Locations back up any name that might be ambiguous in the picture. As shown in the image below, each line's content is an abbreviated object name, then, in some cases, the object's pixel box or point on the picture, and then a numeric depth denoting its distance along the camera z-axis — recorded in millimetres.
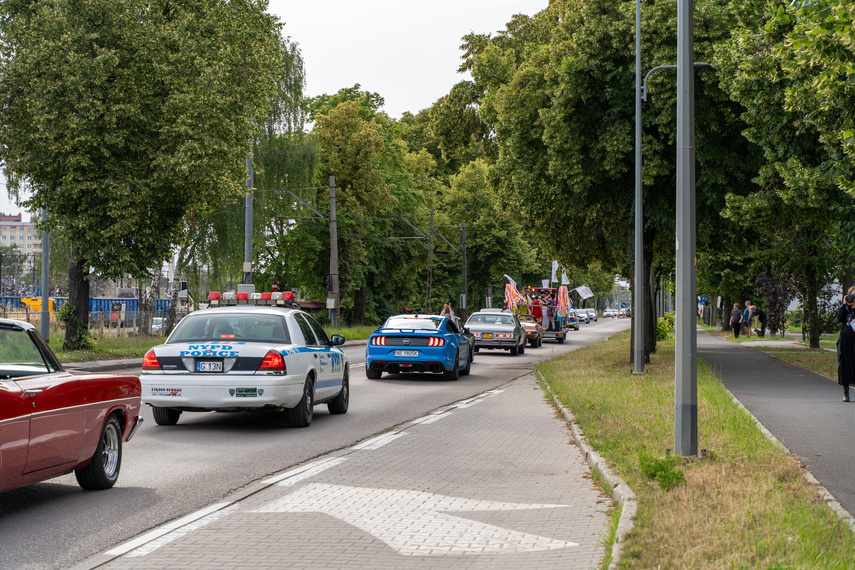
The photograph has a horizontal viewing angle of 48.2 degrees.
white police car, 11539
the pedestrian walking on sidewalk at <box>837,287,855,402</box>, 15164
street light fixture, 21188
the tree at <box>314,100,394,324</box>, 53500
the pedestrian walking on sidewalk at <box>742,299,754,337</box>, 48647
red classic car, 6402
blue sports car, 20766
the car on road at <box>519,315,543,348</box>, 41500
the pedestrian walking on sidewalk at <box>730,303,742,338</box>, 48500
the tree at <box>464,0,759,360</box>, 22062
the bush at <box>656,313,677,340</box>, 42344
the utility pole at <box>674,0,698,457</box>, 8953
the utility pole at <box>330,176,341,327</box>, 43438
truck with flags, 47094
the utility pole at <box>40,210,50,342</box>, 27298
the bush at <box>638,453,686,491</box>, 7410
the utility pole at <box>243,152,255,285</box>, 34719
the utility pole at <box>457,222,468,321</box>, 60219
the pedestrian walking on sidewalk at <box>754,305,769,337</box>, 47062
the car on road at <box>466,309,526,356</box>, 33969
